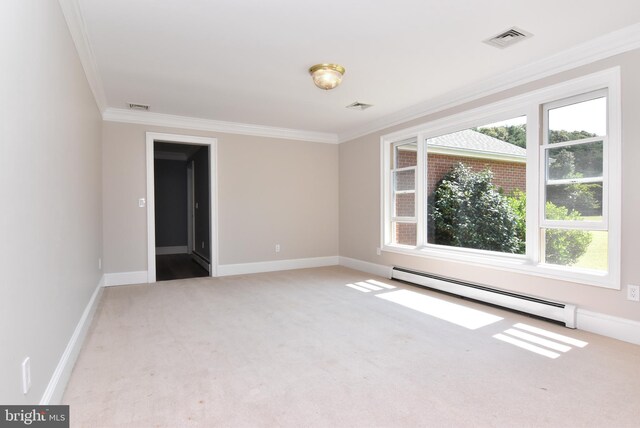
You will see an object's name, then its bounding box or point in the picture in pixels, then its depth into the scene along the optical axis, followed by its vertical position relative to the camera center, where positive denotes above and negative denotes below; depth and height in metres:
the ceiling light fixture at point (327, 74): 3.43 +1.33
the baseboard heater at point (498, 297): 3.22 -0.94
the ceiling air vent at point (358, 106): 4.70 +1.41
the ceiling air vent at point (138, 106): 4.69 +1.41
